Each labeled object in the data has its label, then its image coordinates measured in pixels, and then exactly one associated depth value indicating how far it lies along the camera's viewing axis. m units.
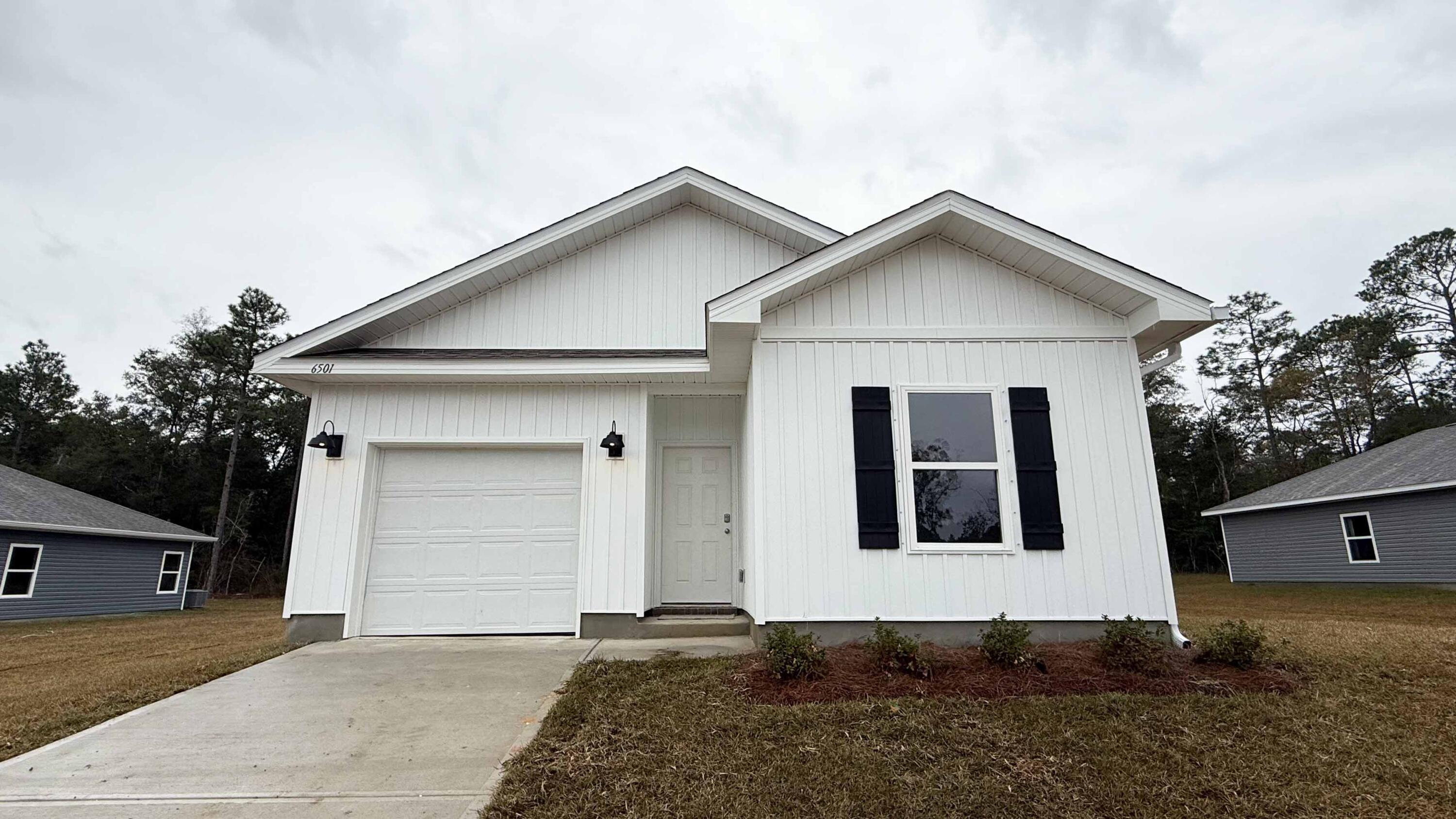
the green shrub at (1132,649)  4.19
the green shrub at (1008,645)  4.32
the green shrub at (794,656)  4.23
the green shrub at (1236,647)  4.32
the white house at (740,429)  5.23
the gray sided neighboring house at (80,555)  13.84
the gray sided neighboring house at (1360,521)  13.70
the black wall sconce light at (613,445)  6.68
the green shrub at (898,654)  4.29
